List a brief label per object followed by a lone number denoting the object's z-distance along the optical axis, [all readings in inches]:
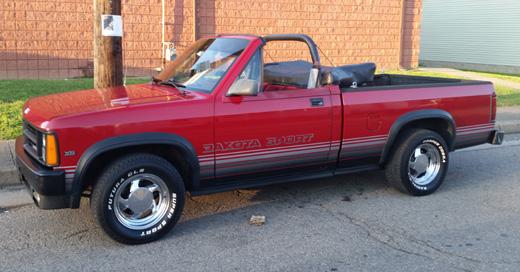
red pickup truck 169.2
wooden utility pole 268.2
